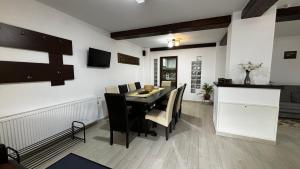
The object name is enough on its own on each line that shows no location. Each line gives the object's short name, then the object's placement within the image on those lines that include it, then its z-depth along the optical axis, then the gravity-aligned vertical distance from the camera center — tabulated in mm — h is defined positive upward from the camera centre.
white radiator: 1852 -810
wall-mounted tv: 3268 +448
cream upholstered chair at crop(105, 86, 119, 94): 3268 -358
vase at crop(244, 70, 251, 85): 2631 -56
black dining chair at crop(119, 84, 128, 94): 3826 -405
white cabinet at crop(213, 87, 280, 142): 2432 -698
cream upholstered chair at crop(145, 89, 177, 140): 2479 -792
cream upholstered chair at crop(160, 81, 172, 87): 5165 -329
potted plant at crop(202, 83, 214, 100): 5369 -583
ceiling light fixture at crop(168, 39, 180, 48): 4352 +1158
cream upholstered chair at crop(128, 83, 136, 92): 4221 -377
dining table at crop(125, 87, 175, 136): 2545 -685
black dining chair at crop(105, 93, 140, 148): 2201 -677
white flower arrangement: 2625 +203
